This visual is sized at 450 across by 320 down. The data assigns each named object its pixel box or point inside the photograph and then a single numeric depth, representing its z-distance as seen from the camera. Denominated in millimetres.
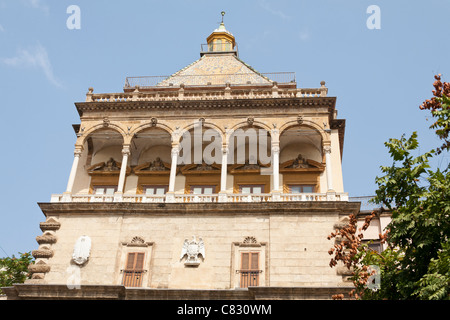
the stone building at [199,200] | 24719
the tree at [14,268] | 30984
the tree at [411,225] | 14148
